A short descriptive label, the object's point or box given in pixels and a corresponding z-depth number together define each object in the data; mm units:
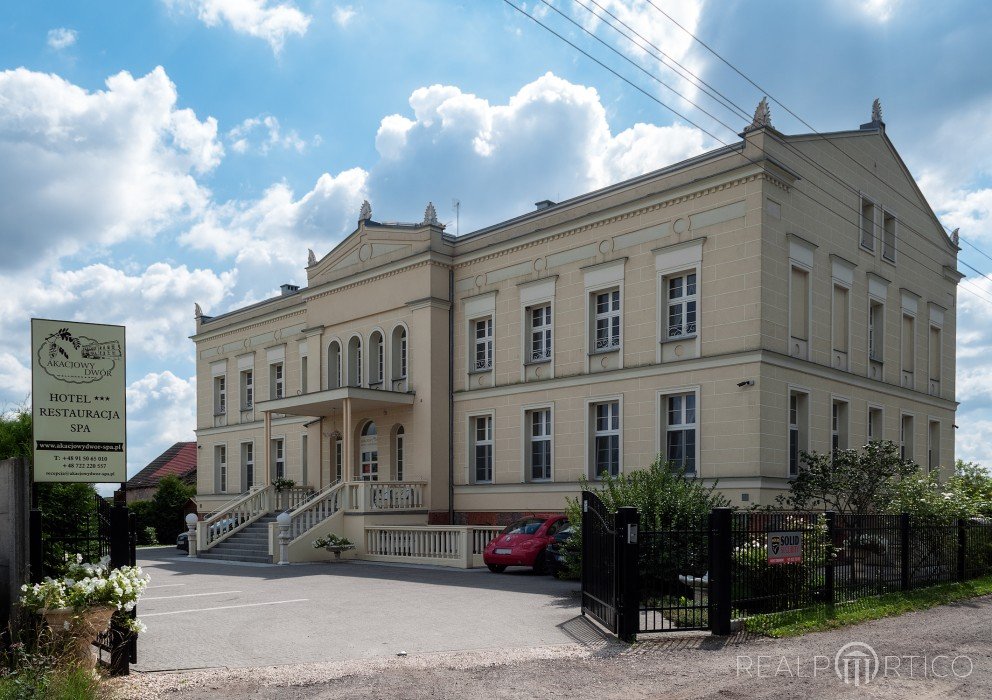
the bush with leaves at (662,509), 13172
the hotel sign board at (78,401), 10492
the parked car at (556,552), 20219
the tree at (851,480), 21266
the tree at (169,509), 42094
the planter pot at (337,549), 26328
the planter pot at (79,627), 9288
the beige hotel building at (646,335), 22125
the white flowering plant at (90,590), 9430
